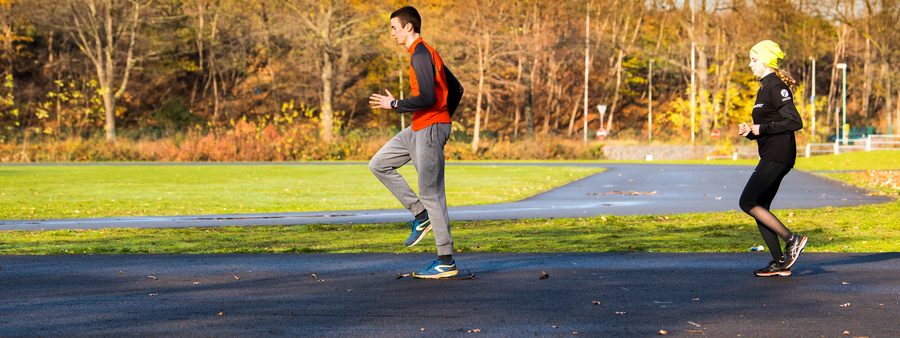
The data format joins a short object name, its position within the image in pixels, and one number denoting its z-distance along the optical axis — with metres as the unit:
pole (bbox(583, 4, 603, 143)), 79.88
